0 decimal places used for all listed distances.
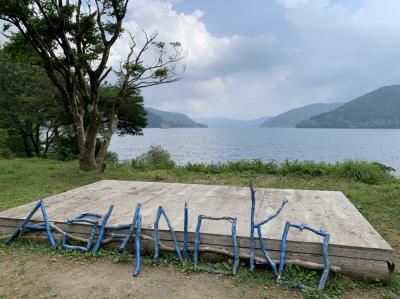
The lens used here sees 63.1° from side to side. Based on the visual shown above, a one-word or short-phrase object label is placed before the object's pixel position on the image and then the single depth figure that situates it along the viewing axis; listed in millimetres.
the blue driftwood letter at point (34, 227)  3326
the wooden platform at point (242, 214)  2650
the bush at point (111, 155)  18303
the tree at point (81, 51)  7977
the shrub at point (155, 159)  10680
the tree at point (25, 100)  15180
